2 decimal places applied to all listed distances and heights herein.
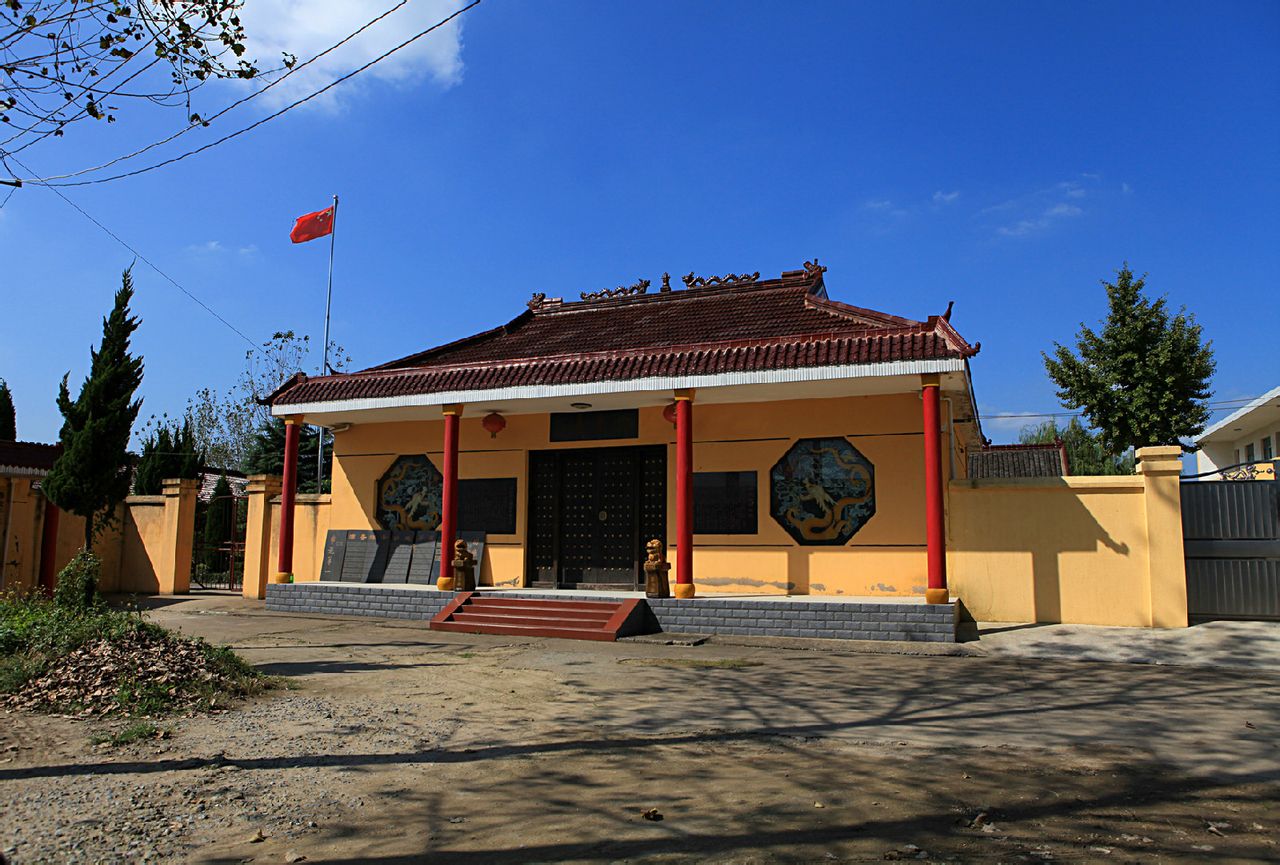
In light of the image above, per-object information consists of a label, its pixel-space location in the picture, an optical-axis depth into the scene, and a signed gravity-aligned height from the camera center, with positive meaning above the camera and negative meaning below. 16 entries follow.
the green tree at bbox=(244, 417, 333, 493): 25.84 +2.06
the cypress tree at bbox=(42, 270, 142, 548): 13.73 +1.58
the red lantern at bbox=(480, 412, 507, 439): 14.13 +1.68
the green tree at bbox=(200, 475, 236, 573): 18.86 -0.22
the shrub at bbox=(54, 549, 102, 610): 8.98 -0.73
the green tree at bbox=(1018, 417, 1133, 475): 35.58 +3.50
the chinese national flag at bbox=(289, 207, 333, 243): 22.98 +8.00
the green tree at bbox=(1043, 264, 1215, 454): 20.72 +3.91
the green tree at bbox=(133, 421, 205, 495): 22.47 +1.54
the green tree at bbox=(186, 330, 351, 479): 39.28 +4.05
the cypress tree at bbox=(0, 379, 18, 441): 21.62 +2.56
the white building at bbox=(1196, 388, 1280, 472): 20.73 +2.87
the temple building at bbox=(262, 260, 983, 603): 11.67 +1.31
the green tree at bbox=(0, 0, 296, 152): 5.86 +3.48
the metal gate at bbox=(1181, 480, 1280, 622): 10.50 -0.21
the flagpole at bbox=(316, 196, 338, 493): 22.44 +1.91
